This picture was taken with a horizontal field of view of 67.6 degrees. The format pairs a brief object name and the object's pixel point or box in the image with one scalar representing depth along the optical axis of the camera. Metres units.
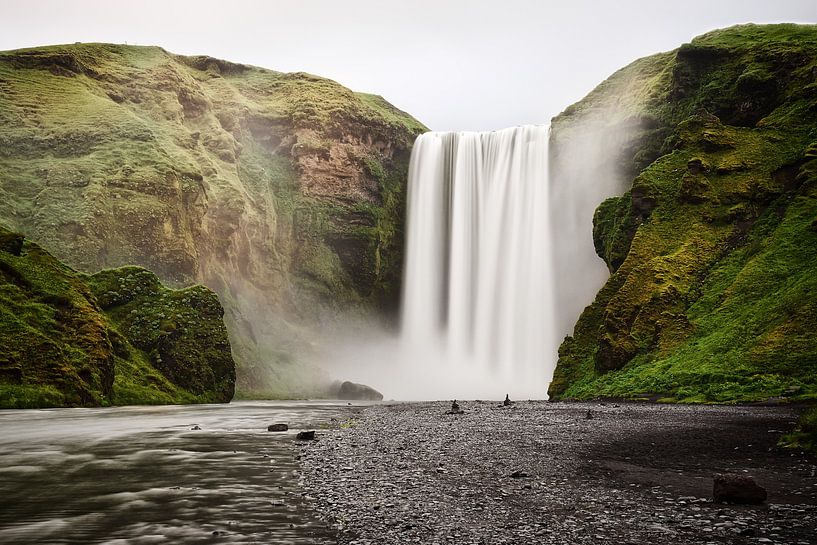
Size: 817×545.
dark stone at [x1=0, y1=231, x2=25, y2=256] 36.84
